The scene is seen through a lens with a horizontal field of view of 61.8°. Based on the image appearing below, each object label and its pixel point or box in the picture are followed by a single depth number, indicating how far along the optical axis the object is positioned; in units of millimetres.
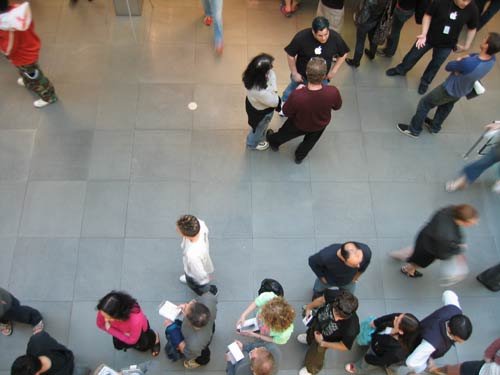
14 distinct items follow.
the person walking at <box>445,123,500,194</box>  4656
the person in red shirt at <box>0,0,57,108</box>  4684
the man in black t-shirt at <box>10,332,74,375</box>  3080
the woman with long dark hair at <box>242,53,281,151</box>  4164
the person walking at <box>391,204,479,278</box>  3699
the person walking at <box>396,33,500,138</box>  4464
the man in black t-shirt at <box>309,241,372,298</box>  3473
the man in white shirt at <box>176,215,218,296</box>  3494
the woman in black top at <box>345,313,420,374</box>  3354
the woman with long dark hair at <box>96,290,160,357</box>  3160
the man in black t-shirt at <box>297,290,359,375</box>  3195
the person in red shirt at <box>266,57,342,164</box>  4072
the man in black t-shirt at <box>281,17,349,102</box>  4578
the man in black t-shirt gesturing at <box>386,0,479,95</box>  4906
